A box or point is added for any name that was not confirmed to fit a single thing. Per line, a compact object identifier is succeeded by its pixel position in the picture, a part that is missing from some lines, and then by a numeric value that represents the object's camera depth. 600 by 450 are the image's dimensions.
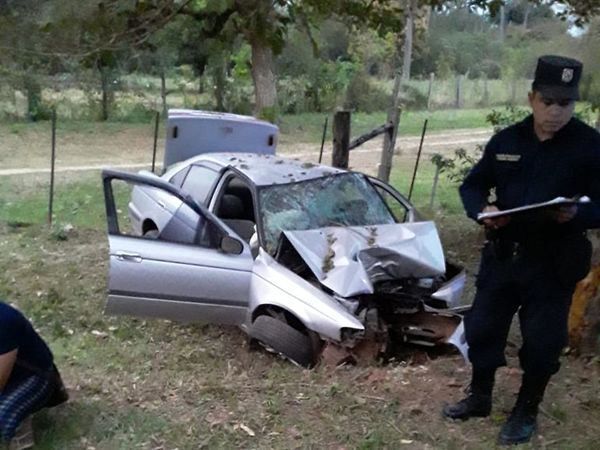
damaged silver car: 5.51
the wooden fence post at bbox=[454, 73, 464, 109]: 30.67
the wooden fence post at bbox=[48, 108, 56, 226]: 10.54
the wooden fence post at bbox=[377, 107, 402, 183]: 9.63
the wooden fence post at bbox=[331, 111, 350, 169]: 8.45
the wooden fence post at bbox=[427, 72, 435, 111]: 29.96
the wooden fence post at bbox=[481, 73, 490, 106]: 30.73
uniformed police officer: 3.44
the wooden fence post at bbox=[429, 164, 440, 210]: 12.02
